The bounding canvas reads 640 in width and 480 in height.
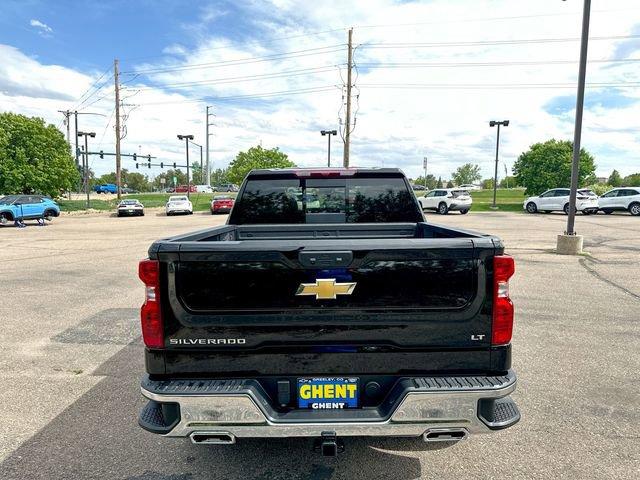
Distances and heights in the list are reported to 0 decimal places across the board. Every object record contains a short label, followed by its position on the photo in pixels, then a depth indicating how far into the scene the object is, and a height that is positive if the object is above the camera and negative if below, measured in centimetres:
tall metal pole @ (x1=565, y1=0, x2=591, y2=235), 1198 +281
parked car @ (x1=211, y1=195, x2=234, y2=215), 3653 -122
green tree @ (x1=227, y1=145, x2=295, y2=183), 7425 +505
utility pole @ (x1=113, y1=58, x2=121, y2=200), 4055 +648
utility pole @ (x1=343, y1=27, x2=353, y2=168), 3109 +572
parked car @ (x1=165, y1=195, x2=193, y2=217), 3566 -136
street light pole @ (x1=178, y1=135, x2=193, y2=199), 5006 +581
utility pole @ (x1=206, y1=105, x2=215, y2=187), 8782 +930
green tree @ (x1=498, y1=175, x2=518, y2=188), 14206 +459
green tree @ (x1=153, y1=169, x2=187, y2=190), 15918 +376
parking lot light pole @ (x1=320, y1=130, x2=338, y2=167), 4561 +610
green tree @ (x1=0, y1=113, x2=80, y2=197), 3136 +206
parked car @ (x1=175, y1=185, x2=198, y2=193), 11012 +1
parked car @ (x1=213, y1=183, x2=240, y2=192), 11438 +54
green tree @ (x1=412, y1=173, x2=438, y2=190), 15525 +501
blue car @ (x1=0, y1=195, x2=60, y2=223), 2409 -123
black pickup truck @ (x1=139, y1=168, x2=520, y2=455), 241 -81
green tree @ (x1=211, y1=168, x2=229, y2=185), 17575 +510
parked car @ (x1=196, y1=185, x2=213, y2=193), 9891 +16
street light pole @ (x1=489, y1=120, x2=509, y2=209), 3522 +567
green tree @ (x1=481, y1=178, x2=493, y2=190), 15054 +430
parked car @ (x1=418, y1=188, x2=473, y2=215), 3228 -39
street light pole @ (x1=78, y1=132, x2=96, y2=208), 4357 +509
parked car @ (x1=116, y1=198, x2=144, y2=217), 3451 -154
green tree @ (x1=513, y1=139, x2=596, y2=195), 4125 +296
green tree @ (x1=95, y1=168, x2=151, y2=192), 15212 +244
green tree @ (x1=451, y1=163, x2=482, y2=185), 14875 +714
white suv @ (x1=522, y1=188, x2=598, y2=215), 3052 -32
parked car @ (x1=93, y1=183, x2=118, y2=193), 10854 -36
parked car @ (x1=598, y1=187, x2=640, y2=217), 2953 -11
